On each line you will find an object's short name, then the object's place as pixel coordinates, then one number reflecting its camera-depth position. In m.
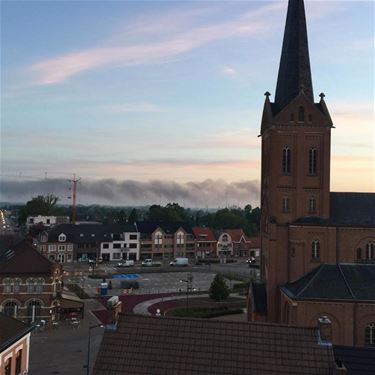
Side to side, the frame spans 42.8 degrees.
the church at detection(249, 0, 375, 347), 39.53
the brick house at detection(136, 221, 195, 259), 110.88
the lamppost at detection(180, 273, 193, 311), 60.28
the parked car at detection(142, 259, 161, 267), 100.00
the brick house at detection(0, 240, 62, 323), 50.56
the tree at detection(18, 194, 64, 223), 168.50
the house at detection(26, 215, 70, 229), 150.75
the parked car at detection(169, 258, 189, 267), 100.88
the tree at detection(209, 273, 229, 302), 59.41
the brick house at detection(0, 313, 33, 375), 21.67
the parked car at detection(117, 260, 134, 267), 99.04
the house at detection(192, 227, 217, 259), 116.88
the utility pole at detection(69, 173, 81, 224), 164.89
